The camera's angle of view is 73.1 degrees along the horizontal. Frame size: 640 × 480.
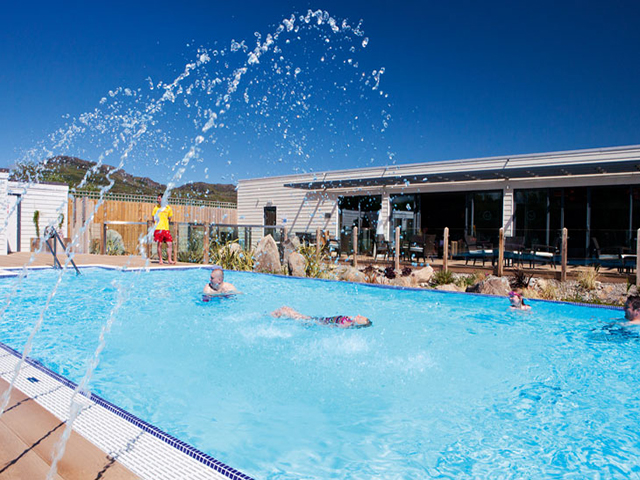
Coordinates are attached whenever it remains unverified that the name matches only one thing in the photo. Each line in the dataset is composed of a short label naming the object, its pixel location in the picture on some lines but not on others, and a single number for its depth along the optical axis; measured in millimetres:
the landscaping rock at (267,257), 11959
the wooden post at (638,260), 9344
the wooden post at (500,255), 11195
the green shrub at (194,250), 13398
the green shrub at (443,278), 10969
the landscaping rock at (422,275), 11242
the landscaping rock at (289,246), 12469
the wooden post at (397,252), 12984
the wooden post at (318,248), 11438
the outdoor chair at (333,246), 15201
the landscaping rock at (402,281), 10830
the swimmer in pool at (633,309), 5836
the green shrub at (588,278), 9805
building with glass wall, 13352
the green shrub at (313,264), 11289
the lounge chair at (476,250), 12215
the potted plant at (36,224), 15561
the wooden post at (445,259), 11633
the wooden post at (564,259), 10539
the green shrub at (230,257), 12359
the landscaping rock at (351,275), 10930
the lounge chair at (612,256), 10266
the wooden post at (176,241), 13617
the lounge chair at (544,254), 11352
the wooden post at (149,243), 13320
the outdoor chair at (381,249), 14388
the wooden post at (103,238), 15759
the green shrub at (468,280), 10420
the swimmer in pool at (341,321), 6367
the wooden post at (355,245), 13648
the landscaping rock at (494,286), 8914
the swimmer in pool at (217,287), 7953
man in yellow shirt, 11789
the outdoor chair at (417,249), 13932
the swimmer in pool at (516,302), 7199
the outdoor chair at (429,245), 13789
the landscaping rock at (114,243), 15922
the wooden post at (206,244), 13008
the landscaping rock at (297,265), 11188
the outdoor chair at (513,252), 11742
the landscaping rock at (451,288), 9875
